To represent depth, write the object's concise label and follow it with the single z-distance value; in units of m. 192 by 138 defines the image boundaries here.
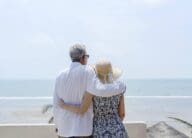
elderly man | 4.41
